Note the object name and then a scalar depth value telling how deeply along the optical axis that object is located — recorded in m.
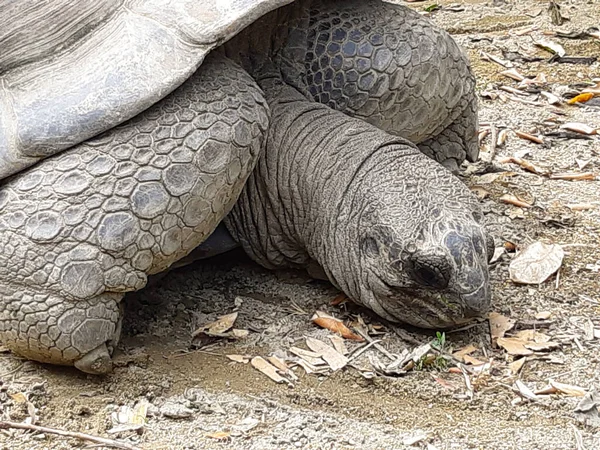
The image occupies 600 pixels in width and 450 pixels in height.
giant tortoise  3.33
